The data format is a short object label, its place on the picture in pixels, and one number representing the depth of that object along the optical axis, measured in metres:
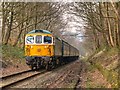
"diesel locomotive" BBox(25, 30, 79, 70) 22.88
